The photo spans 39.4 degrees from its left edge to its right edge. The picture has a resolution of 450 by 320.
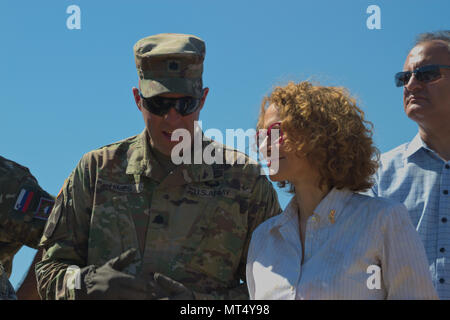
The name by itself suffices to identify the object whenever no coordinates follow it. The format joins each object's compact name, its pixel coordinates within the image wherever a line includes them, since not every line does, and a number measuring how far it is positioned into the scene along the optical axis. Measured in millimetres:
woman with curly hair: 3355
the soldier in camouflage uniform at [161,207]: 4574
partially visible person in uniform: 5902
